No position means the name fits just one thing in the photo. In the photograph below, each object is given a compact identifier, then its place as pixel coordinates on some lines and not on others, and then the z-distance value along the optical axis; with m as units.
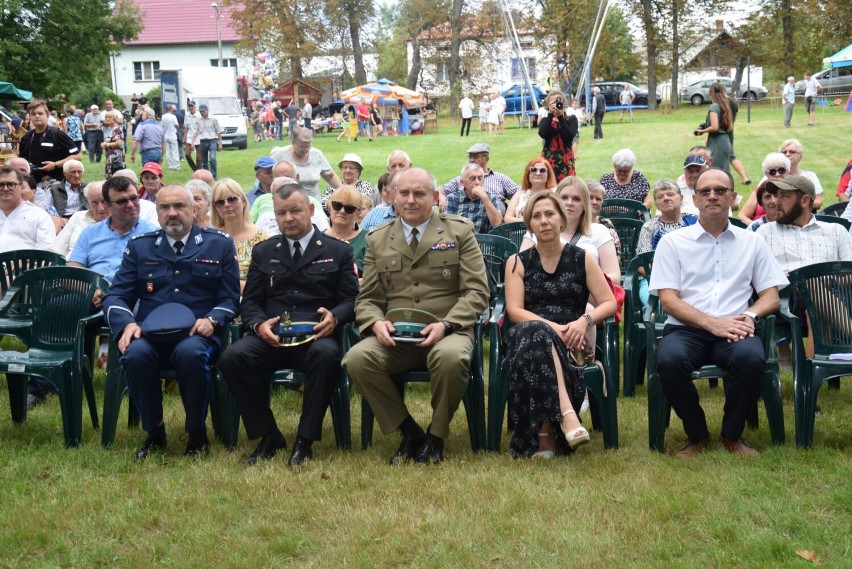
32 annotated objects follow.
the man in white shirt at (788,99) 26.56
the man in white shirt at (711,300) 4.84
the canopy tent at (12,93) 27.25
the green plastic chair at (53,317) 5.66
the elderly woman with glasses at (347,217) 6.68
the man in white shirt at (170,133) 22.73
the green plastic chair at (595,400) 5.04
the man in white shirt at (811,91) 27.96
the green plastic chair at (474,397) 5.15
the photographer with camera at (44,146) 11.15
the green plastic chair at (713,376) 4.88
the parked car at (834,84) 39.31
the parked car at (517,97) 40.59
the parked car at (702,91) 43.41
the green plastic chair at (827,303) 5.02
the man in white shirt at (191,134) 21.33
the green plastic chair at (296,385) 5.24
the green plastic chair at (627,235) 7.76
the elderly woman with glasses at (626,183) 9.26
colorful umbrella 37.91
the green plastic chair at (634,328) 6.09
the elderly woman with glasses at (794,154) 8.41
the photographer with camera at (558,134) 10.99
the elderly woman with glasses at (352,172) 9.48
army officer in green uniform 4.99
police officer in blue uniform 5.31
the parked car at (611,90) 41.94
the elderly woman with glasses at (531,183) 8.22
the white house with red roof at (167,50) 66.44
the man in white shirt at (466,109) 31.94
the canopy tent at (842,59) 36.75
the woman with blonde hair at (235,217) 6.75
